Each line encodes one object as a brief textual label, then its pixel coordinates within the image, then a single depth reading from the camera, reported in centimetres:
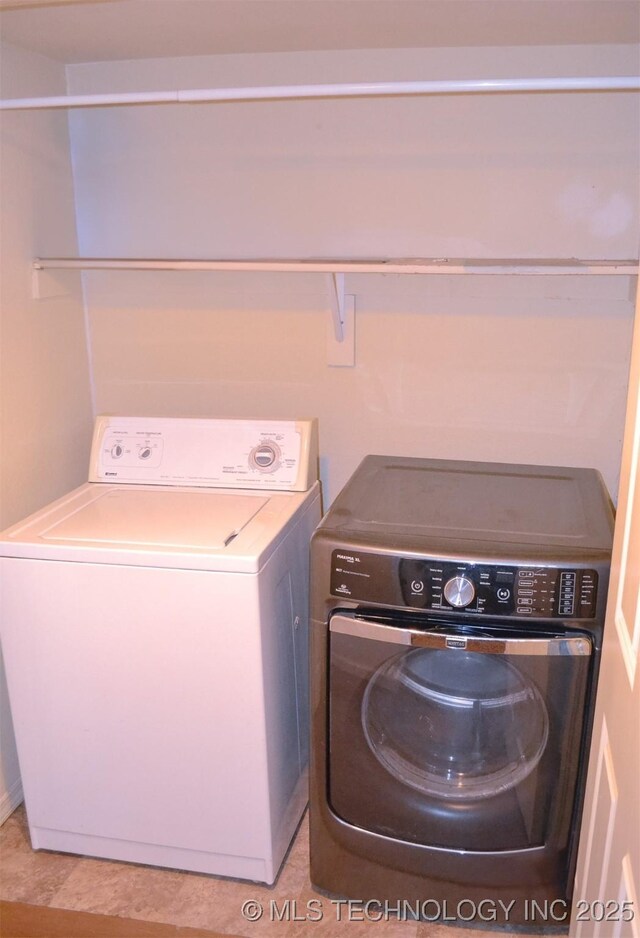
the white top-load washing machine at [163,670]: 174
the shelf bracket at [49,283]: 215
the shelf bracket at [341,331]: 225
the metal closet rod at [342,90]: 146
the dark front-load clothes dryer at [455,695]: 158
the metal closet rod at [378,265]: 186
